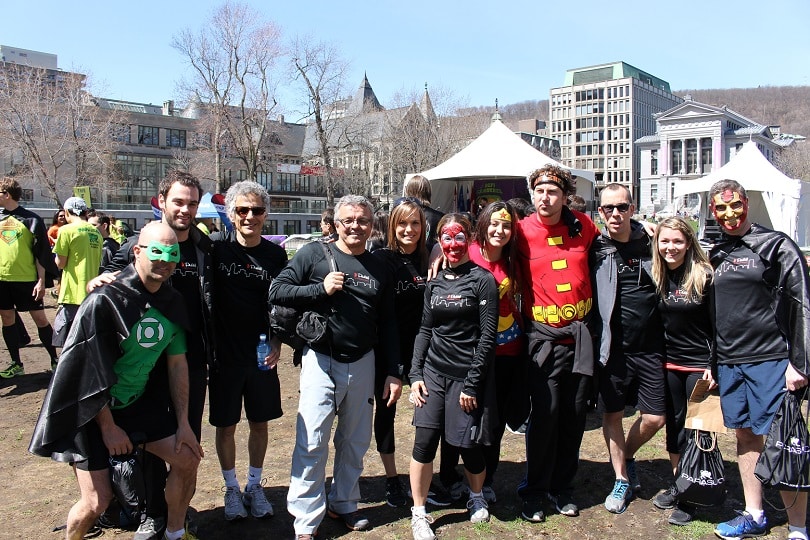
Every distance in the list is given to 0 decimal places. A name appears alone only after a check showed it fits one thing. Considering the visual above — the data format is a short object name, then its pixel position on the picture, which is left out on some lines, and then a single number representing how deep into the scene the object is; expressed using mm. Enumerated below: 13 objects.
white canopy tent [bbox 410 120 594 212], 10500
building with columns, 97250
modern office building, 126438
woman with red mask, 3539
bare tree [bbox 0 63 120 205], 38562
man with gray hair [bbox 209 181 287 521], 3686
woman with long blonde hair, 3799
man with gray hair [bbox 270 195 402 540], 3463
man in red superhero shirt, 3785
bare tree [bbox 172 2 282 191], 40781
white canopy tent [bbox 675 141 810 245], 18703
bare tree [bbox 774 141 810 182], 66688
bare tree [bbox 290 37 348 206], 42469
